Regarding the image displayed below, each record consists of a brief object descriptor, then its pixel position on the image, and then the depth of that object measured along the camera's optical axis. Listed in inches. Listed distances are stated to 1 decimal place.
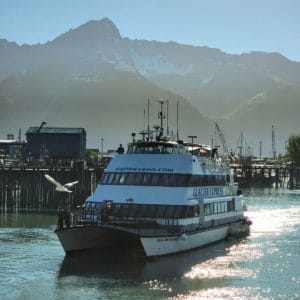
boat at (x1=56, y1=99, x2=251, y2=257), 1830.7
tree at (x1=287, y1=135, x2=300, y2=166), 7199.8
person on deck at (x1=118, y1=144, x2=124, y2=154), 2052.0
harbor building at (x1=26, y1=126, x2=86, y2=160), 5014.8
